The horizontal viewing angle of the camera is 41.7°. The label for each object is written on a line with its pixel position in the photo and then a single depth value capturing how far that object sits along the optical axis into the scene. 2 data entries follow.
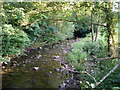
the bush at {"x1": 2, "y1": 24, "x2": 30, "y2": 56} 8.05
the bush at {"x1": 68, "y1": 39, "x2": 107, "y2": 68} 6.26
